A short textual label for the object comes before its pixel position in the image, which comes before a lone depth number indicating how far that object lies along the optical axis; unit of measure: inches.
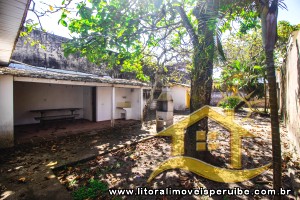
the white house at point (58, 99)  261.3
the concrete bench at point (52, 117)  402.0
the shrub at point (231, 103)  717.2
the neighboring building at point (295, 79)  183.8
